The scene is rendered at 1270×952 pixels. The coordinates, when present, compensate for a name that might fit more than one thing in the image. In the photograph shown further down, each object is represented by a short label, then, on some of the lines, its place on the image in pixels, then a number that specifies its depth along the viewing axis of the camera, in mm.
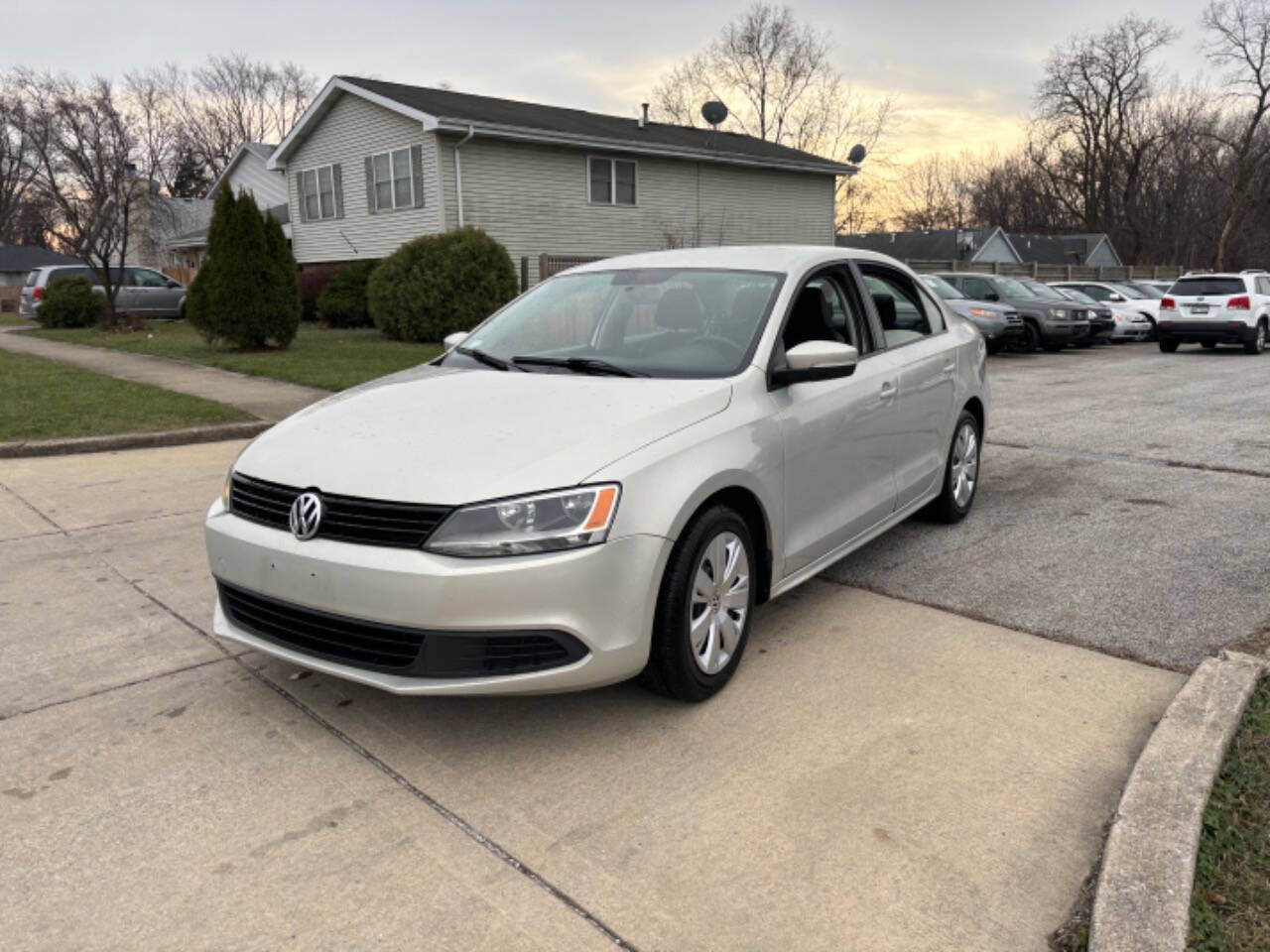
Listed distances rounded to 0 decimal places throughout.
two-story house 21719
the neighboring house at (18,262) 68250
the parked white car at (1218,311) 18703
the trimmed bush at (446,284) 16922
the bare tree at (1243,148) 45375
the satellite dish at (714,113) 26328
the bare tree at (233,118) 59438
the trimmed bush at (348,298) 22109
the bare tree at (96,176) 21609
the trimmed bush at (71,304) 23125
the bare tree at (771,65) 45719
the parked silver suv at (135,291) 24609
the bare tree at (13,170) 37719
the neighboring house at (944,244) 50188
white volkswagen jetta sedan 2996
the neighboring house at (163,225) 39906
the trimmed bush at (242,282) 15781
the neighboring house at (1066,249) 54906
